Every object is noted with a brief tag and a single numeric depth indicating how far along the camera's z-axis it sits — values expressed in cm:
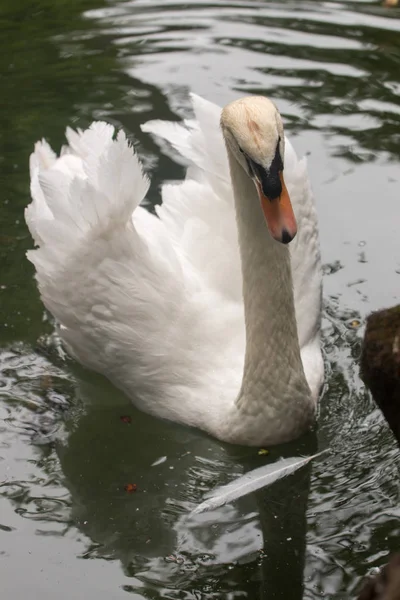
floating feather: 501
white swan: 519
